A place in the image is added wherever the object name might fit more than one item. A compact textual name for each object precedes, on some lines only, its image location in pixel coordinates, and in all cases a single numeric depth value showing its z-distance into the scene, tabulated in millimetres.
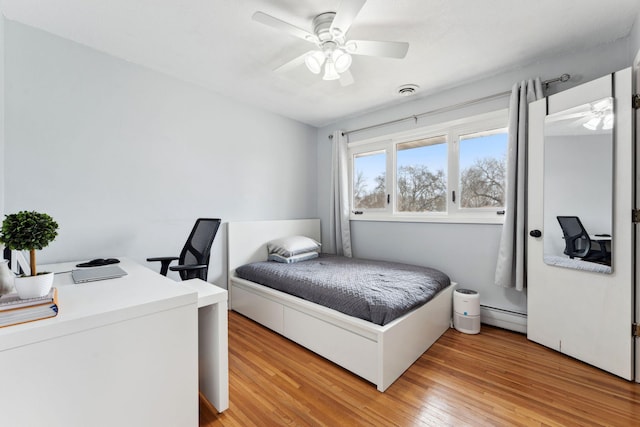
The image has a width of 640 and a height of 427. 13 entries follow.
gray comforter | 1862
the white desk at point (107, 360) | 881
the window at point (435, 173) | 2699
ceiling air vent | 2808
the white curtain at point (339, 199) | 3699
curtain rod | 2254
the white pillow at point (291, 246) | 3141
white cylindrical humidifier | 2494
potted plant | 986
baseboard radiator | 2477
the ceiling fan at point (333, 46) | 1624
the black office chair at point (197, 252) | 2023
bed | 1744
